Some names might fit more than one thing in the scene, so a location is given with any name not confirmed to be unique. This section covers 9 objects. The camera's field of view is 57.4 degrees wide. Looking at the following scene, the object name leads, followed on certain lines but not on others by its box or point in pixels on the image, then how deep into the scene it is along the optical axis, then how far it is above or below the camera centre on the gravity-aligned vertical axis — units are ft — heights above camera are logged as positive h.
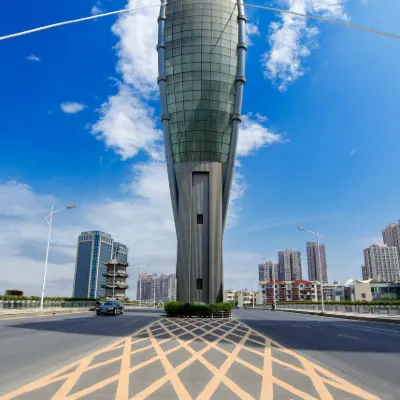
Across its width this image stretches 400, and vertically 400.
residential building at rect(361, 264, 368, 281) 611.88 +45.82
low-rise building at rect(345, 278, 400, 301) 353.31 +9.50
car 119.44 -3.44
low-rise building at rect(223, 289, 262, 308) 515.79 -4.58
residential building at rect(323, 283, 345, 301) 618.77 +15.84
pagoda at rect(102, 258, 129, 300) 323.04 +15.50
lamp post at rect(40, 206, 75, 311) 131.03 +17.93
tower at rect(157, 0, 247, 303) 142.92 +75.77
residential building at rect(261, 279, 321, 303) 569.23 +12.36
